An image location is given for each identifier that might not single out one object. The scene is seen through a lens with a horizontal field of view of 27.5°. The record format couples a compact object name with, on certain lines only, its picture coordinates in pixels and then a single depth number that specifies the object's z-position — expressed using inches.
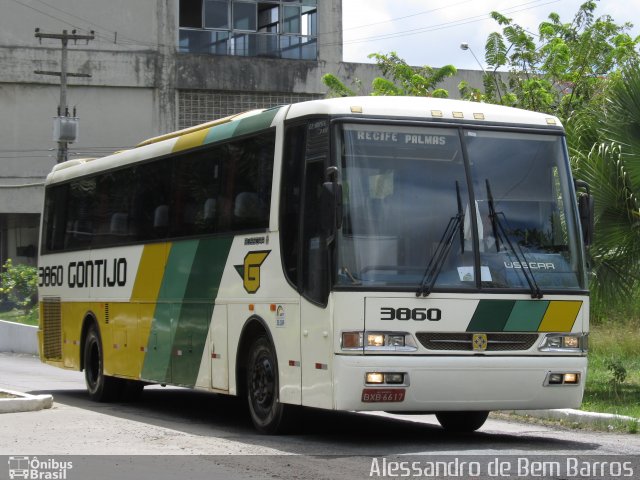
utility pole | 1621.6
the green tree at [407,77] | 1339.3
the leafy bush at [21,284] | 1621.6
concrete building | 1852.9
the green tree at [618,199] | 689.6
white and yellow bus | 466.0
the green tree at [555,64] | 1146.7
